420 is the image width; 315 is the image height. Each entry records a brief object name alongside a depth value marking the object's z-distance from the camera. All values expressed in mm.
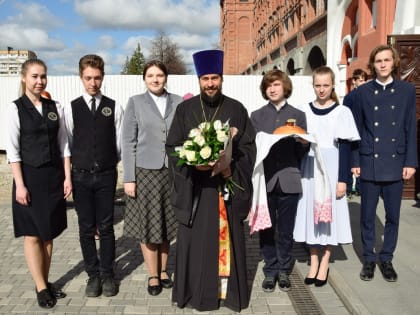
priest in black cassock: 3570
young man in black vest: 3791
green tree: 47572
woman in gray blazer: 3885
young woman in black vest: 3570
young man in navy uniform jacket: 3988
